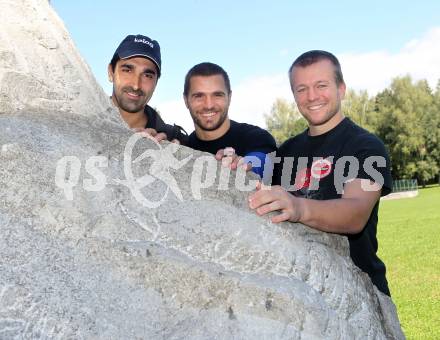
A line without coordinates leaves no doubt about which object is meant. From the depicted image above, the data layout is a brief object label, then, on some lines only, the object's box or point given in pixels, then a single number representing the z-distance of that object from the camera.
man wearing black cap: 4.47
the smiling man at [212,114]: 4.37
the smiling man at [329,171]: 3.05
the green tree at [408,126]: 65.62
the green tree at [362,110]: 65.12
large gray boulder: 2.52
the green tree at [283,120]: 69.88
